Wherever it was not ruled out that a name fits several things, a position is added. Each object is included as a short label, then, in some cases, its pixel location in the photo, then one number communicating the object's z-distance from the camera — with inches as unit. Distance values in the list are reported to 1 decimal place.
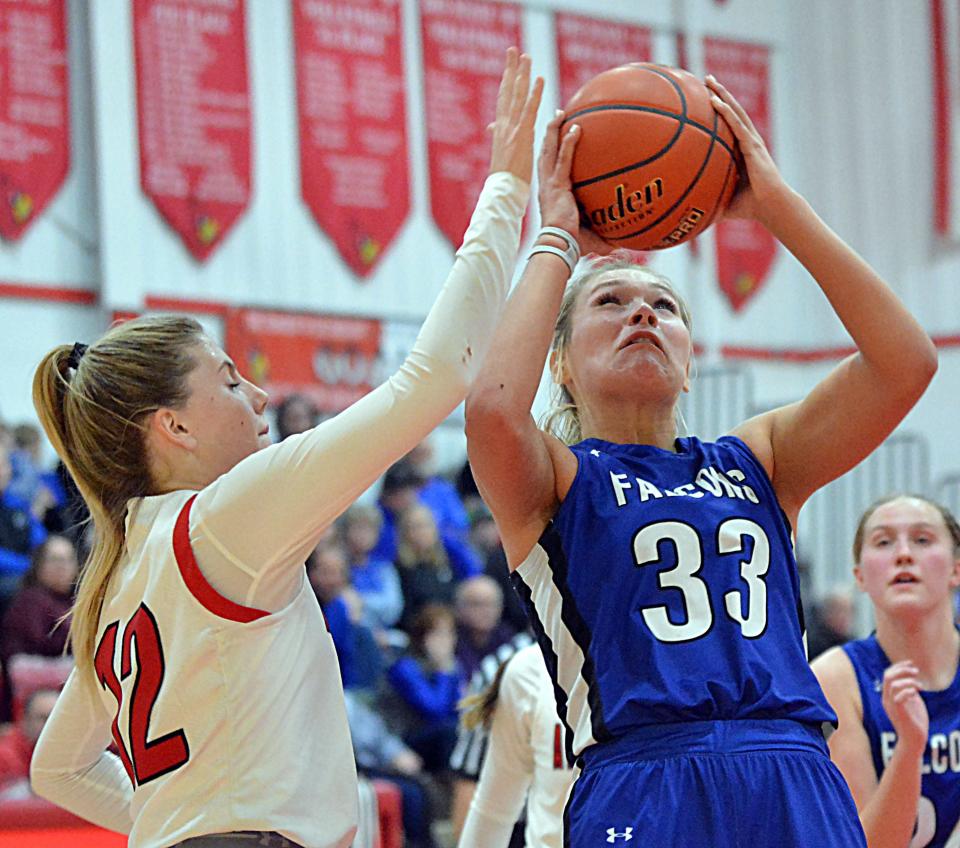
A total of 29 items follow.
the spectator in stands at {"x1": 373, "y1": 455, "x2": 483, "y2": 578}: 761.6
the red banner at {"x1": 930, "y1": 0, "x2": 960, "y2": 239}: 1083.3
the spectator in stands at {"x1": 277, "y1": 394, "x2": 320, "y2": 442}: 727.1
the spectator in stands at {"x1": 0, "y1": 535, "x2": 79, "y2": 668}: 576.7
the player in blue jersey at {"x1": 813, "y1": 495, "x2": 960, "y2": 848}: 297.3
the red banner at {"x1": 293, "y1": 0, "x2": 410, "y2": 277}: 915.4
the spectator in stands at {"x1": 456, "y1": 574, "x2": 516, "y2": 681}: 684.1
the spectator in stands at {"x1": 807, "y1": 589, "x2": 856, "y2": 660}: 781.9
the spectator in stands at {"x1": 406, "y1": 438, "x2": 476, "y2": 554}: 797.2
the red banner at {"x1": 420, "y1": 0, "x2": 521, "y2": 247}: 962.1
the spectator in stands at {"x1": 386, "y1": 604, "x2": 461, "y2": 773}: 632.4
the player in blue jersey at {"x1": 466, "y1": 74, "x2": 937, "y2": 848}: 190.5
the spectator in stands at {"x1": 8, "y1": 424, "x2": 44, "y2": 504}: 679.1
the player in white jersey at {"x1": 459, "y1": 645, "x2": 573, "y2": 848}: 302.8
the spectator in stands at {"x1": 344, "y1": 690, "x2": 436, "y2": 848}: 593.0
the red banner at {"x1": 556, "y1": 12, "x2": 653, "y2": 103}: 1040.8
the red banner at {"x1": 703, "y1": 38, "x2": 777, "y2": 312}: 1112.2
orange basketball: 215.6
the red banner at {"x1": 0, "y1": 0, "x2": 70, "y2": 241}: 793.6
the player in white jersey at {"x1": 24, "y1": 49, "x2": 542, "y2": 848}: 186.2
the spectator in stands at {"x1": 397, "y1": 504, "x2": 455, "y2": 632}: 715.4
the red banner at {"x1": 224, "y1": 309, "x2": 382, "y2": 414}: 872.3
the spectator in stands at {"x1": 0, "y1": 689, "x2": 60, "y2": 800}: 532.1
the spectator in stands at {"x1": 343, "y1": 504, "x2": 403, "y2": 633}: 724.7
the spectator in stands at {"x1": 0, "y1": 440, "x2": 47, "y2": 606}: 621.3
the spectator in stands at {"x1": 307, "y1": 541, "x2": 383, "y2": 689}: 646.5
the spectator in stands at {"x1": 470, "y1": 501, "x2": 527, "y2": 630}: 715.4
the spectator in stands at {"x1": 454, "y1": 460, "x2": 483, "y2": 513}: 826.8
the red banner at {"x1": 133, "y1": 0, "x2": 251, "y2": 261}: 840.9
